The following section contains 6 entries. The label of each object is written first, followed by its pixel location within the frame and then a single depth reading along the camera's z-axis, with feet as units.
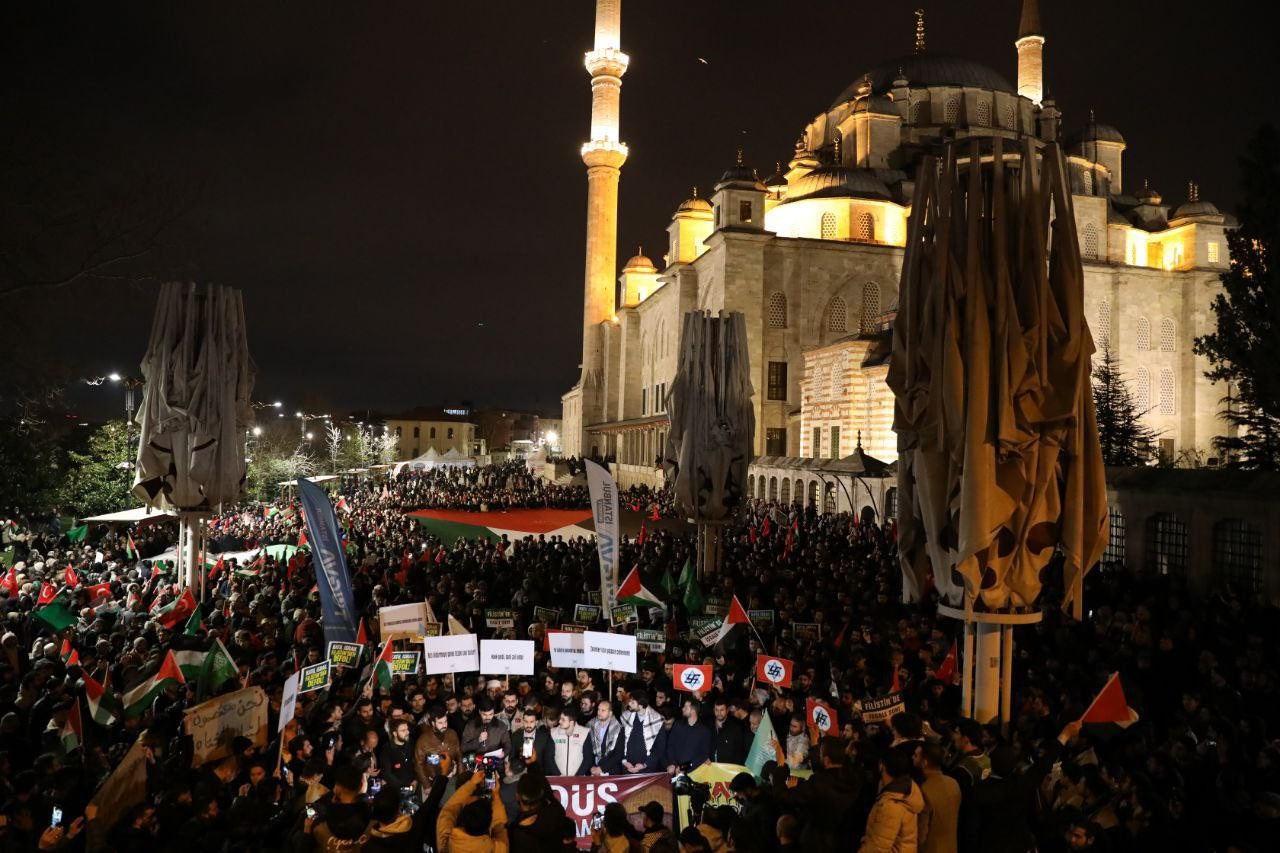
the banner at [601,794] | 19.57
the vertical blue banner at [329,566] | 29.45
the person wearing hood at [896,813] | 14.34
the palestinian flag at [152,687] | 23.89
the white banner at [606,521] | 33.09
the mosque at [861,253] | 133.69
